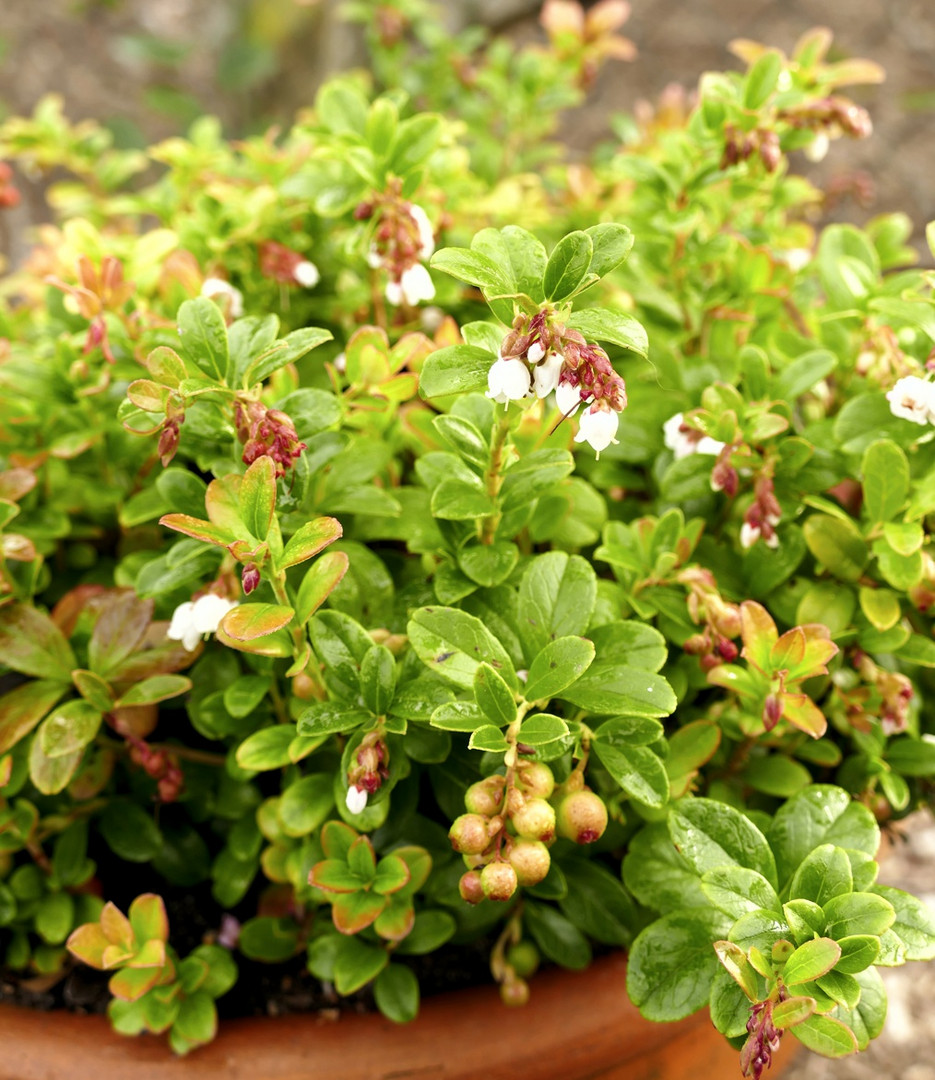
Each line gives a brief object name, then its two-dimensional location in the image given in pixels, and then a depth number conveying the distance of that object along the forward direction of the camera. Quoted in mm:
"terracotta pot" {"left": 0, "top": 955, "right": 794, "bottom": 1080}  348
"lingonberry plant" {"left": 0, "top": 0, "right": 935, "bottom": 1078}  308
